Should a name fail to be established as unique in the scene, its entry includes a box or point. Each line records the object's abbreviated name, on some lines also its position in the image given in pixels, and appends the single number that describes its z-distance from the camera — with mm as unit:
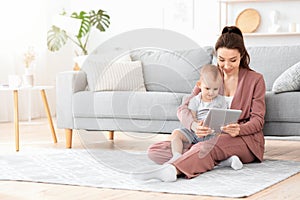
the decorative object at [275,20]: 6414
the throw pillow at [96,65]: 4234
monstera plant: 6977
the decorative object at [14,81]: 4633
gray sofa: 3336
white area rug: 2992
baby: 3271
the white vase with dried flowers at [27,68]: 4852
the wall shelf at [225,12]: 6539
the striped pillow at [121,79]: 3250
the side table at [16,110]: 4484
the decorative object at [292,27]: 6336
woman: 3276
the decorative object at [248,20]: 6605
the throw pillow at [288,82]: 4004
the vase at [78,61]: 6613
